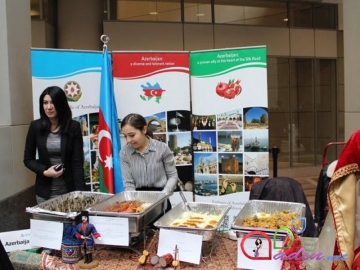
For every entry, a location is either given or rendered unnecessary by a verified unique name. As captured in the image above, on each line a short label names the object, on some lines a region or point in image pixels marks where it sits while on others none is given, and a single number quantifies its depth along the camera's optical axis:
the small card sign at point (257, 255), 1.54
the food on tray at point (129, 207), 1.83
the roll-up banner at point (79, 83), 3.22
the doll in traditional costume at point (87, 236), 1.72
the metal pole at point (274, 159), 4.36
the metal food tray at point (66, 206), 1.81
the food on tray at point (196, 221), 1.76
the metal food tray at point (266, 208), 1.88
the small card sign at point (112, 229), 1.73
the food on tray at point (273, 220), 1.66
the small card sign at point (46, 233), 1.80
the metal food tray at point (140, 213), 1.73
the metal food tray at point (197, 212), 1.66
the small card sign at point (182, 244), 1.65
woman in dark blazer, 2.48
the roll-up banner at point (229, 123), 3.56
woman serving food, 2.39
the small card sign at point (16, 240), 1.95
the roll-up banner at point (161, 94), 3.57
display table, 1.69
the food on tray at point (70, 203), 1.94
